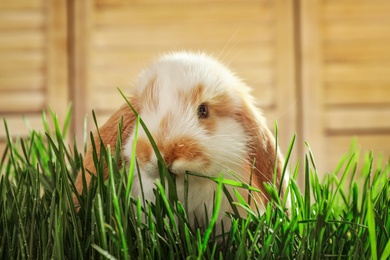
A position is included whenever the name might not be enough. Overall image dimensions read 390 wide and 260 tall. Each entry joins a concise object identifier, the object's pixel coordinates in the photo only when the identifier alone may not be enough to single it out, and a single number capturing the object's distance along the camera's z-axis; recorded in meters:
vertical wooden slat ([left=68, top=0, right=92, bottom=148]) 2.45
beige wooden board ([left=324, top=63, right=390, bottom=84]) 2.52
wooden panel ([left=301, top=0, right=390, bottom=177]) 2.50
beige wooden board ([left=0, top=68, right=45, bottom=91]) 2.47
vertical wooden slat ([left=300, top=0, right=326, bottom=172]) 2.49
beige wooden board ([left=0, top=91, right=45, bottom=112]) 2.47
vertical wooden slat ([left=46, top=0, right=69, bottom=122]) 2.46
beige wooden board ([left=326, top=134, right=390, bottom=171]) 2.52
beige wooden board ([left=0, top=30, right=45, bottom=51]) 2.49
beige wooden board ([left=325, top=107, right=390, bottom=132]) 2.52
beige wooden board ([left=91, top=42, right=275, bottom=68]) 2.46
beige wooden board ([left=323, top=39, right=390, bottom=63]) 2.52
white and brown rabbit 0.56
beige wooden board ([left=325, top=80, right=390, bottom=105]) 2.52
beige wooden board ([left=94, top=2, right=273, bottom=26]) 2.48
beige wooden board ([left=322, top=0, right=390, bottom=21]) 2.53
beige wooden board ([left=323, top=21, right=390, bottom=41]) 2.52
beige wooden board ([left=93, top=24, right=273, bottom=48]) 2.47
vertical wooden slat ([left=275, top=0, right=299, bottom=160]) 2.50
